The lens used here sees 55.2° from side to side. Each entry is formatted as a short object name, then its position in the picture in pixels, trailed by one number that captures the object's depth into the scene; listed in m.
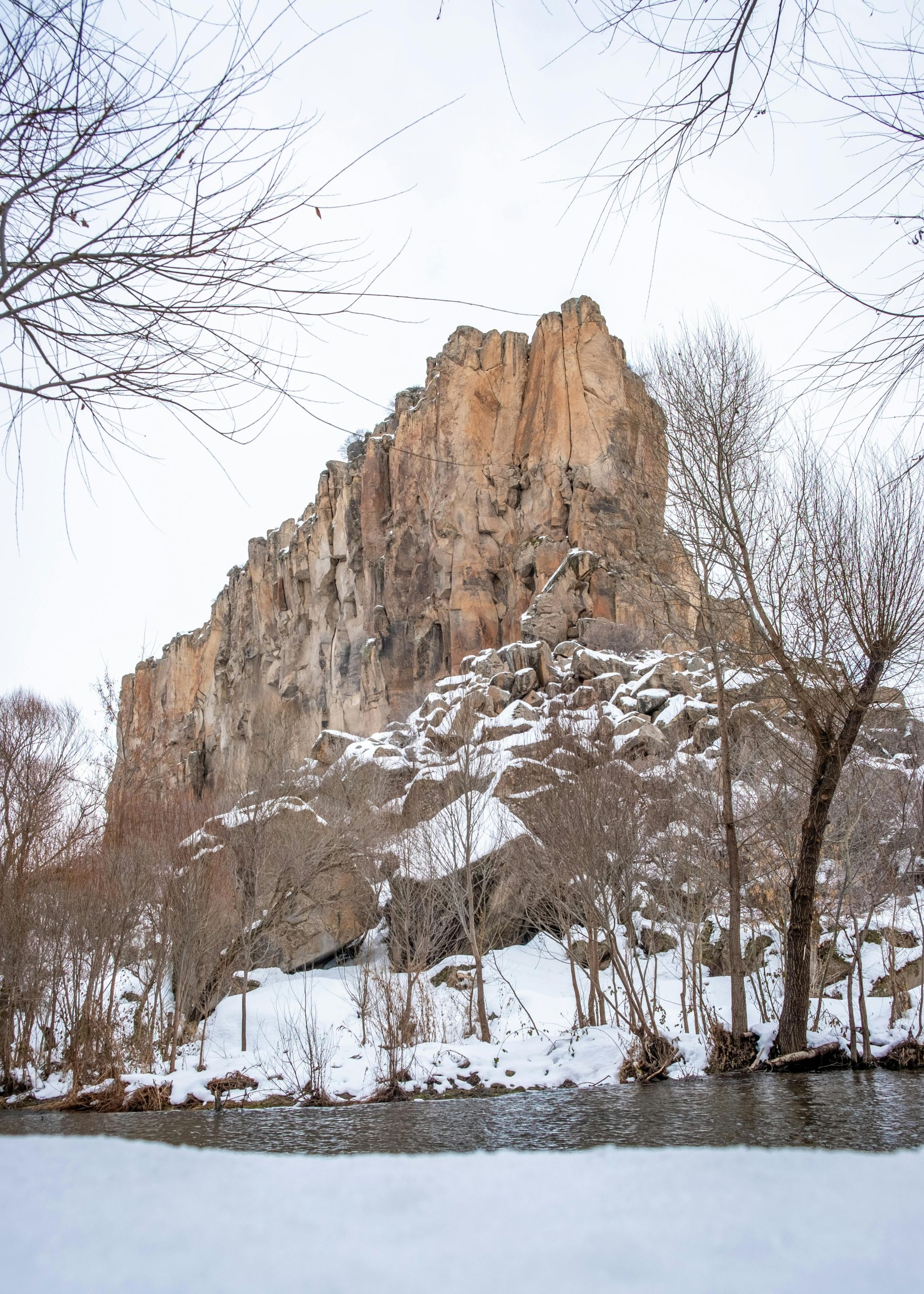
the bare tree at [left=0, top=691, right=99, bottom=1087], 16.58
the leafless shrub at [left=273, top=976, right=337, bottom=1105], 10.04
